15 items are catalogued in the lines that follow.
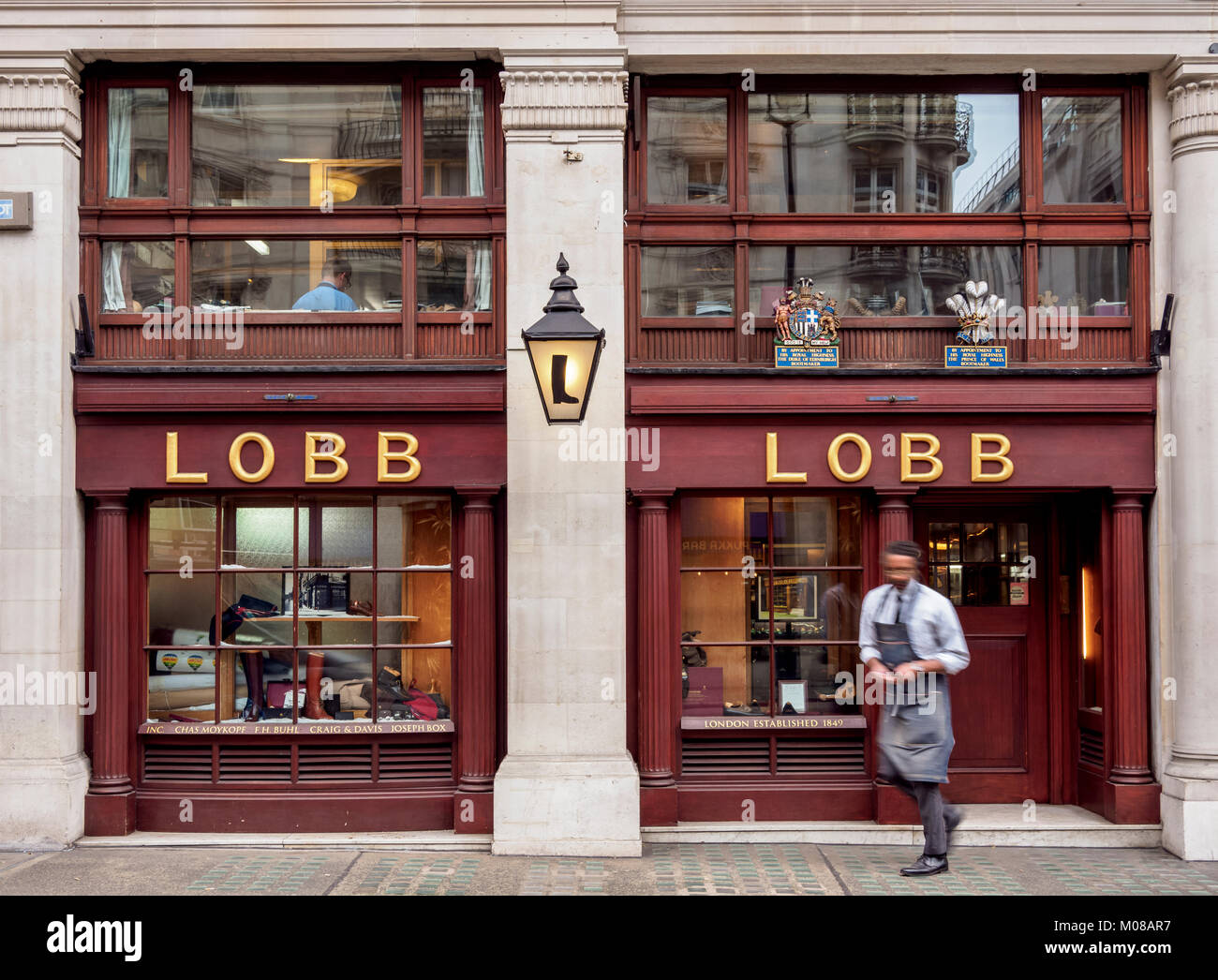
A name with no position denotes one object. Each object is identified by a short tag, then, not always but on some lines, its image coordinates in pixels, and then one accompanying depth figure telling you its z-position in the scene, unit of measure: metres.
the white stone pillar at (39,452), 8.73
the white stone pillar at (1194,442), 8.67
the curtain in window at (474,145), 9.32
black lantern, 7.95
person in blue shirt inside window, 9.30
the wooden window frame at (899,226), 9.21
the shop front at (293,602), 8.95
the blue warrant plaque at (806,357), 9.12
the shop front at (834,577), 8.98
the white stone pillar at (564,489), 8.69
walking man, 7.13
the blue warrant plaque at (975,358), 9.15
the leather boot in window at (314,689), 9.19
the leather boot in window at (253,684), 9.19
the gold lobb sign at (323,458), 8.98
